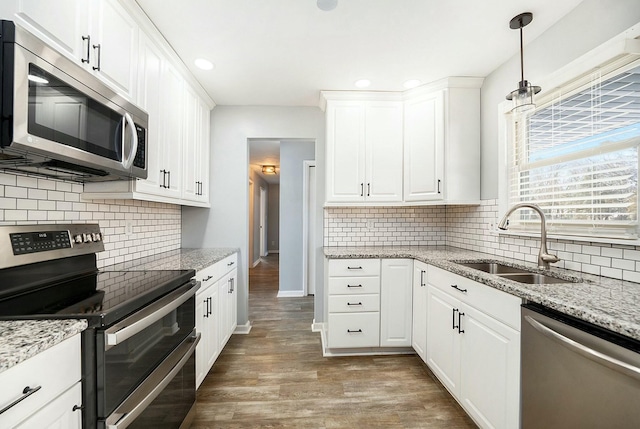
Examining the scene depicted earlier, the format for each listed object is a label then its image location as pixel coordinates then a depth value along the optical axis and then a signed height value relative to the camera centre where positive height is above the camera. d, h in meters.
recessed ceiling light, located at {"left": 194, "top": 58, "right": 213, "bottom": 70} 2.25 +1.23
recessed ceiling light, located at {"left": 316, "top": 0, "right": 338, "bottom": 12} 1.62 +1.23
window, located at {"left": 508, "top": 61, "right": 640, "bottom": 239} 1.40 +0.37
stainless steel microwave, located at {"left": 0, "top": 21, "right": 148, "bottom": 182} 0.89 +0.38
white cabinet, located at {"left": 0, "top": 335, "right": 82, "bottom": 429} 0.66 -0.46
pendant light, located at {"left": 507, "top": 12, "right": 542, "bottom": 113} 1.54 +0.68
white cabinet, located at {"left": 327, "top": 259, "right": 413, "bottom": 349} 2.53 -0.75
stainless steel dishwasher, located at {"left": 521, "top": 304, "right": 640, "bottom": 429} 0.85 -0.53
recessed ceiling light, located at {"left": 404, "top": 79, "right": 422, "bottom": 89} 2.57 +1.24
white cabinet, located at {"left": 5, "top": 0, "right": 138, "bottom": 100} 1.05 +0.80
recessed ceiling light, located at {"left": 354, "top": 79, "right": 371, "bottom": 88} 2.56 +1.24
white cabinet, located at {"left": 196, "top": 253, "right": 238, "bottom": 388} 1.92 -0.74
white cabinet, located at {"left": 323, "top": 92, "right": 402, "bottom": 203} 2.78 +0.67
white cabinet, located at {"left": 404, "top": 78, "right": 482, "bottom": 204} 2.56 +0.70
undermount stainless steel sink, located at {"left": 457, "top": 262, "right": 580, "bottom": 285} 1.67 -0.35
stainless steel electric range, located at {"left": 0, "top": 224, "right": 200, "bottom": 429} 0.92 -0.38
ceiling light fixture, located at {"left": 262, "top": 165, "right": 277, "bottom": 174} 6.67 +1.15
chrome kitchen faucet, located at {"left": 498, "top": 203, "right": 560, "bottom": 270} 1.68 -0.19
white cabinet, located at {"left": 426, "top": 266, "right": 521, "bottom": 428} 1.34 -0.72
